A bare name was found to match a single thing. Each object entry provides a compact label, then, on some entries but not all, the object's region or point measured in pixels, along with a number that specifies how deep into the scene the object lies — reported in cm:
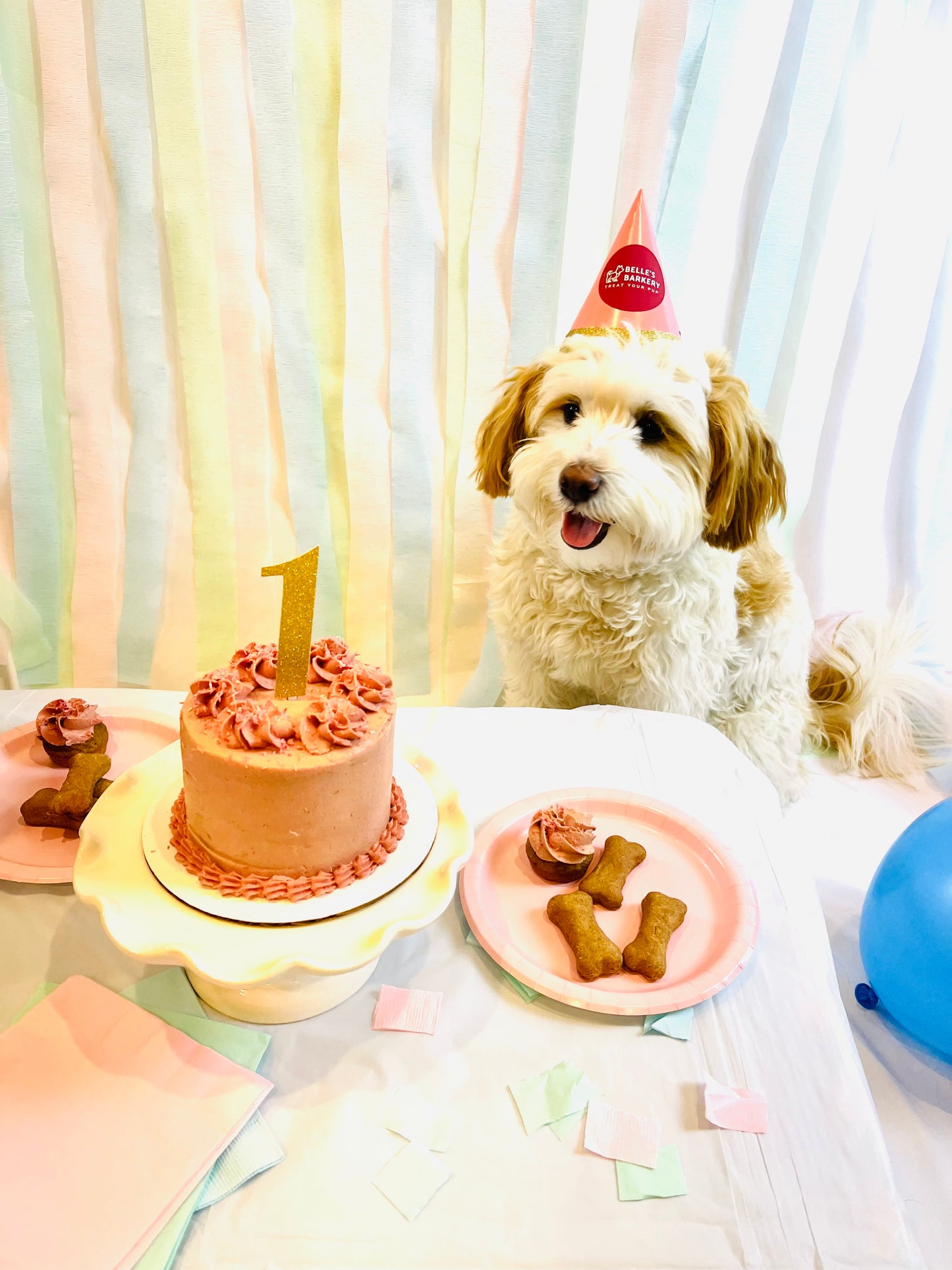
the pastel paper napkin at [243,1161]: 71
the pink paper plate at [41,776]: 100
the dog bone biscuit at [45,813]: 104
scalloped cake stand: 72
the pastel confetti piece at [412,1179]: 72
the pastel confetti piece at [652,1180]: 74
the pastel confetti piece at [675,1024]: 87
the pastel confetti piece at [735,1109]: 80
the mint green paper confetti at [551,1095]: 79
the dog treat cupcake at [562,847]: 104
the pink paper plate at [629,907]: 90
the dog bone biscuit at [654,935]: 92
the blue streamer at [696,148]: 151
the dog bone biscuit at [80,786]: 103
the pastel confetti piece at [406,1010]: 87
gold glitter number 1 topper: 85
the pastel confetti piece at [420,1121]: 77
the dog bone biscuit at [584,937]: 92
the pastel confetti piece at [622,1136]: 77
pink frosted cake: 79
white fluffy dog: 129
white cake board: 78
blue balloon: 112
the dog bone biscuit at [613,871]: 102
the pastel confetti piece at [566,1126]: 78
